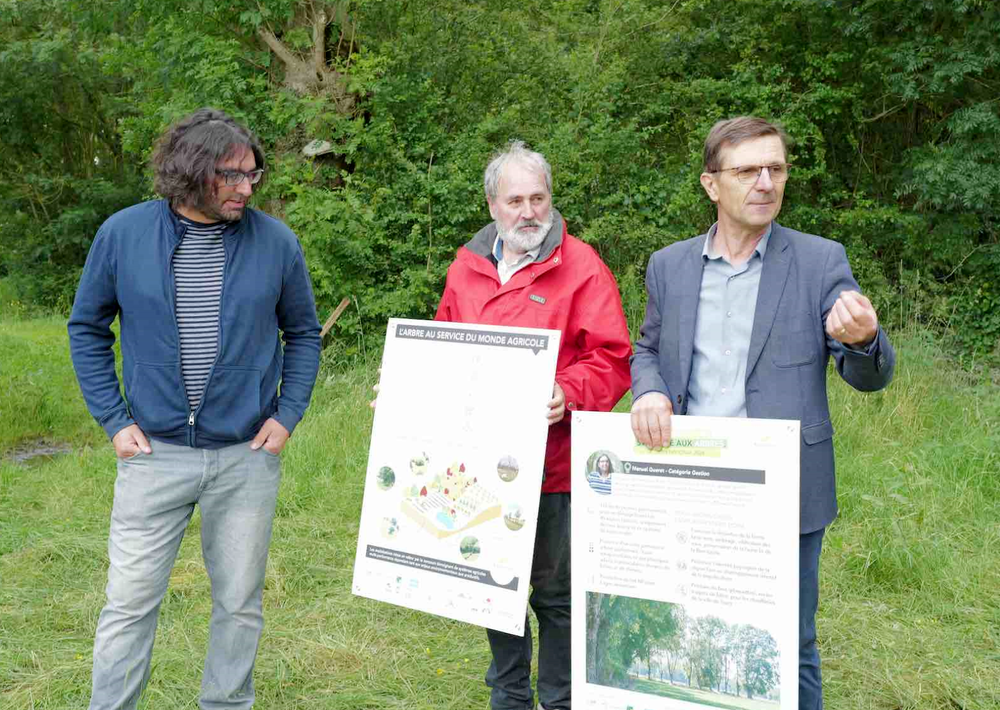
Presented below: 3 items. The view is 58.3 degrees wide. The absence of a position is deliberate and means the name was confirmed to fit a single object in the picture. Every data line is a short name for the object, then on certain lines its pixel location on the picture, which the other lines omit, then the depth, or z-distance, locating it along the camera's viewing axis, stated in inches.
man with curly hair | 111.3
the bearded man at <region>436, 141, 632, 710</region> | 116.5
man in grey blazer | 96.2
